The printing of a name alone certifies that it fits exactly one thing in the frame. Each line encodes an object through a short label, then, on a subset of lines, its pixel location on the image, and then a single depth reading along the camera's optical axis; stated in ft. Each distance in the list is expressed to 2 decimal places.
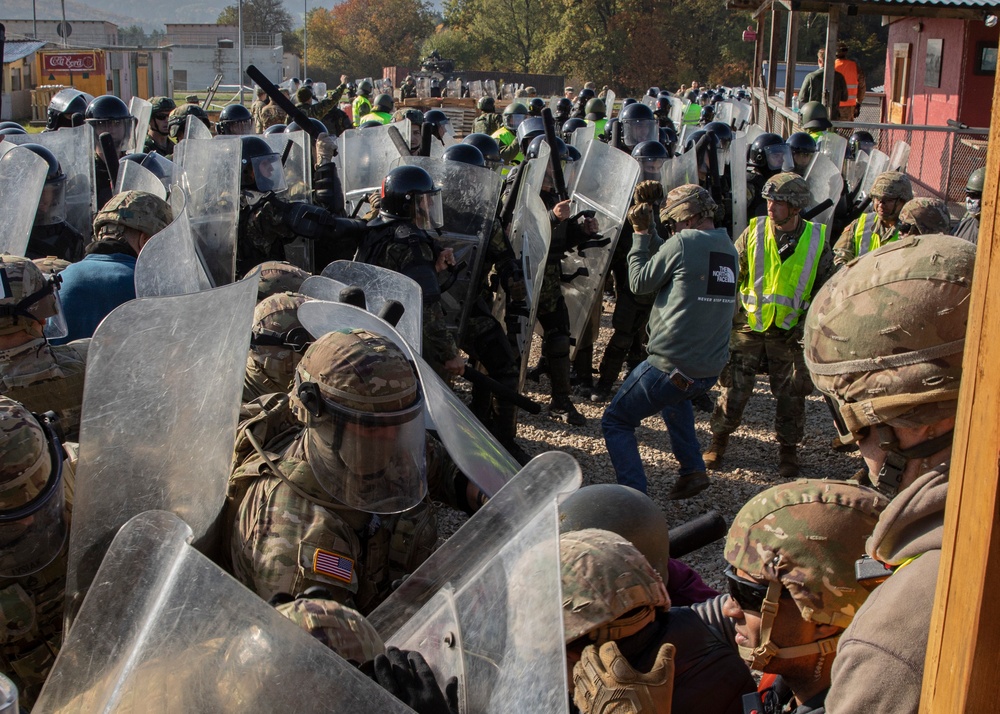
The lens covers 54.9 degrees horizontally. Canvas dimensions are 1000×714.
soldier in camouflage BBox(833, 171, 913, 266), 21.48
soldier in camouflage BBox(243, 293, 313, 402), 12.07
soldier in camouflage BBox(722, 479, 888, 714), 6.38
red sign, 109.70
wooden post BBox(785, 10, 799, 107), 51.16
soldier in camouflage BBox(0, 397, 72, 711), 7.47
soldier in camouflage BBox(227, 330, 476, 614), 7.83
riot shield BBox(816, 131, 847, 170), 33.42
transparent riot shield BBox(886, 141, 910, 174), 33.94
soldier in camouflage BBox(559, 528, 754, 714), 6.61
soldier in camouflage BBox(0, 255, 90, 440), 11.19
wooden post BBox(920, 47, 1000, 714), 3.25
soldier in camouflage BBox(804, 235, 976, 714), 5.89
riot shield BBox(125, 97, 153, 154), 27.37
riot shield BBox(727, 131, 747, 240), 25.62
